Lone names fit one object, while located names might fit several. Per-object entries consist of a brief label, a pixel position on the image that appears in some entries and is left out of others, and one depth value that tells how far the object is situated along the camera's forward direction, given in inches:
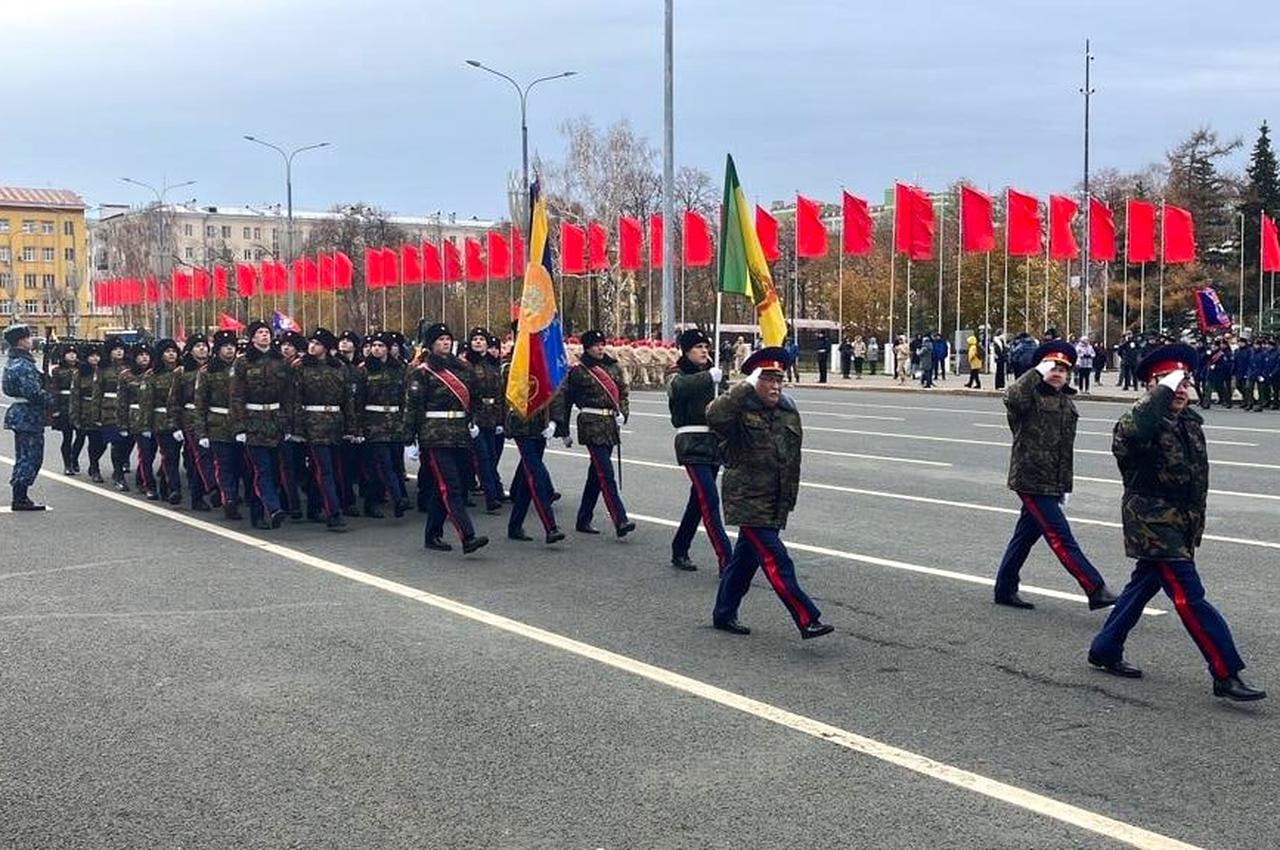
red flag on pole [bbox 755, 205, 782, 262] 1606.8
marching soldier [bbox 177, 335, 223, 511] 525.0
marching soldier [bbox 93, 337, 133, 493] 601.6
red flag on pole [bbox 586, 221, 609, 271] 1873.8
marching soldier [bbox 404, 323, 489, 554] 412.2
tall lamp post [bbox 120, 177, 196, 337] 1972.2
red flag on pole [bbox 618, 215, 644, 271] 1870.1
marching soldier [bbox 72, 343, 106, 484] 615.8
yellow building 5300.2
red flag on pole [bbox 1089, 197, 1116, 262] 1508.4
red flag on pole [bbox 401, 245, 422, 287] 2320.4
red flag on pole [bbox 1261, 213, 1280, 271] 1535.4
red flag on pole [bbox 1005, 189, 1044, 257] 1536.7
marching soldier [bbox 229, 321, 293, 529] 475.8
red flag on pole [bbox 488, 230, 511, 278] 2085.4
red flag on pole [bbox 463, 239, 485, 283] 2161.7
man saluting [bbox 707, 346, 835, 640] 292.0
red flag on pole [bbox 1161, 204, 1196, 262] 1551.4
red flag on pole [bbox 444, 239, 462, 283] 2338.8
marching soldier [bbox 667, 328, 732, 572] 356.2
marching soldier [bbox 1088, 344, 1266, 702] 247.8
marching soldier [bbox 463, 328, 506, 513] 477.1
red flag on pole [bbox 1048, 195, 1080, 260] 1507.1
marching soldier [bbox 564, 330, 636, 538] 435.5
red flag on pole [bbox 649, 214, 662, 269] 2054.6
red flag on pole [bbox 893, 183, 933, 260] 1560.0
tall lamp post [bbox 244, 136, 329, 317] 2311.8
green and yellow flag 457.4
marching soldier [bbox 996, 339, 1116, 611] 325.1
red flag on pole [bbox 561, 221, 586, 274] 2004.2
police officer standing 524.1
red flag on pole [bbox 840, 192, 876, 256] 1614.2
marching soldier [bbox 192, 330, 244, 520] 493.7
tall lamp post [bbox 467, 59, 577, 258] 1732.3
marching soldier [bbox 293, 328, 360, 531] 478.3
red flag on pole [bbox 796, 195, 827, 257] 1641.2
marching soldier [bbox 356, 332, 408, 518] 503.8
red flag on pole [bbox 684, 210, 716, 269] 1777.8
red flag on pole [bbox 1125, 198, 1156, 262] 1513.3
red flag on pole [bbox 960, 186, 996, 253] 1536.7
